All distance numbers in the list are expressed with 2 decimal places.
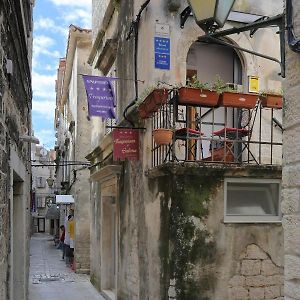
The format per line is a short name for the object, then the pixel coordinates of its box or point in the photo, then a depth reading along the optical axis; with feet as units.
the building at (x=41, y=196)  174.50
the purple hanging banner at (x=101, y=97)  27.99
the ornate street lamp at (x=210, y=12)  10.46
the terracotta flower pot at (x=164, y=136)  22.62
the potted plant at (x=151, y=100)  22.45
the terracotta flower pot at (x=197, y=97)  22.22
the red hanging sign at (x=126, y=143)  28.22
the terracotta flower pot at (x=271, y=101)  23.63
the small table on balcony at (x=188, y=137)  22.59
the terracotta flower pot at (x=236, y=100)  22.66
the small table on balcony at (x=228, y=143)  23.22
